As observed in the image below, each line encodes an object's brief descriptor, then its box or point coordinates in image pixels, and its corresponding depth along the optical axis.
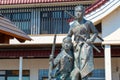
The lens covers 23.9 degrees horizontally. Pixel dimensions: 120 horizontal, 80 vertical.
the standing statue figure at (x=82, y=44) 6.16
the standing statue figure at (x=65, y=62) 6.30
